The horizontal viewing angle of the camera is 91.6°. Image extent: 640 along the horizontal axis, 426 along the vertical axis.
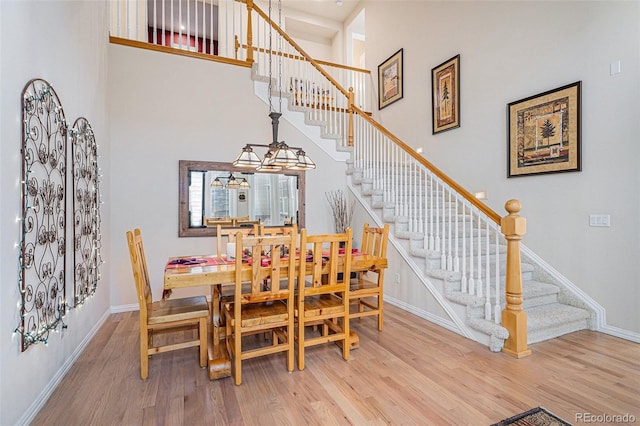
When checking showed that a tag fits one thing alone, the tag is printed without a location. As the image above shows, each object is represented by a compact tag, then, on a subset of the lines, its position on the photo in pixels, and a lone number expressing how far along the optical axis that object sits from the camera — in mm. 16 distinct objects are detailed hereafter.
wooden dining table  2188
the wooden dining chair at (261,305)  2154
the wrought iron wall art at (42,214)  1762
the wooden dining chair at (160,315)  2182
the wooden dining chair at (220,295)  2754
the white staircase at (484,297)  2824
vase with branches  4891
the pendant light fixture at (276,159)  2637
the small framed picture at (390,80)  5656
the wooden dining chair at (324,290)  2363
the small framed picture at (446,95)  4480
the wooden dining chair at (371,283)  3014
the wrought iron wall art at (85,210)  2566
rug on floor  1736
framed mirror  4133
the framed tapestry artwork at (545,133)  3139
